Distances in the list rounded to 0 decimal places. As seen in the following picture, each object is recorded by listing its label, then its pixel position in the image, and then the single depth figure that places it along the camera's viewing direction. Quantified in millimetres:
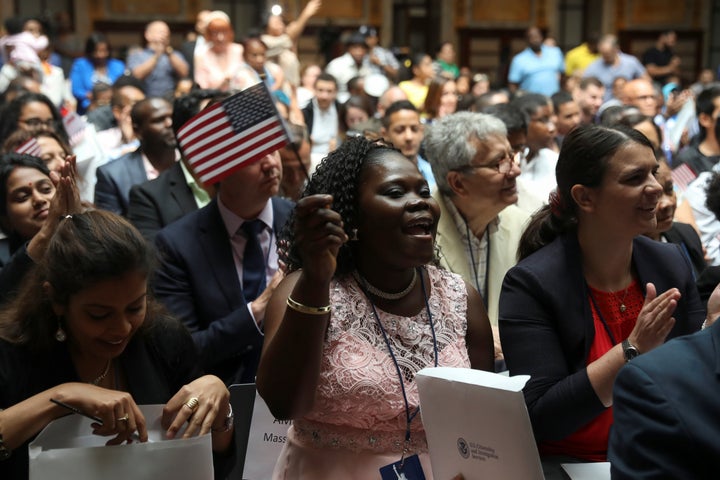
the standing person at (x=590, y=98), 10367
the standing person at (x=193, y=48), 10453
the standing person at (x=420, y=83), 11742
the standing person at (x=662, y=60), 17156
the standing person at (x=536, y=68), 15203
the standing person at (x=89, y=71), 13328
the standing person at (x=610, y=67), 14516
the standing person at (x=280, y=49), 12156
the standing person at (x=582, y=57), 16094
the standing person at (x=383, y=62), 13898
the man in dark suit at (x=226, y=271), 3645
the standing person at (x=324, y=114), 10771
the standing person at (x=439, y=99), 10148
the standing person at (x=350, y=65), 13648
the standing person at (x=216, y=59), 10219
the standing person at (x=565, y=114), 8461
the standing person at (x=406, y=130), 6816
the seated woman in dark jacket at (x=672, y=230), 4125
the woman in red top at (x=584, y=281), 2764
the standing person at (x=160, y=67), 12328
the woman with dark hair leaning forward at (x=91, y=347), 2455
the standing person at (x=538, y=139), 6684
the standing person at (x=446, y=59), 16156
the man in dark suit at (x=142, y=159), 5629
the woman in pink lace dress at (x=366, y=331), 2396
